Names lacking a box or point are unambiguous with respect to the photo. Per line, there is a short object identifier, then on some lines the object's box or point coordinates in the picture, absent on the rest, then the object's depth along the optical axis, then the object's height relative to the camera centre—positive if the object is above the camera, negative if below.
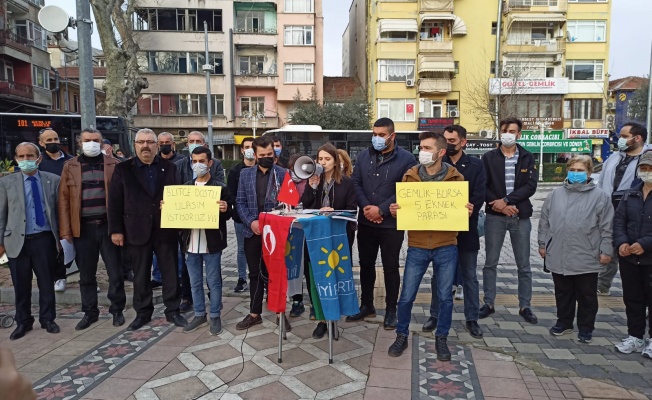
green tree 34.75 +3.61
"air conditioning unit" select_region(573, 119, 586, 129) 38.67 +3.04
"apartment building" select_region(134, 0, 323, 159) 37.47 +8.38
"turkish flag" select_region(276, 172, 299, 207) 4.43 -0.30
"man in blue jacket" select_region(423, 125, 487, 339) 4.92 -0.80
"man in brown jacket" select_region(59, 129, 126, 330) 5.18 -0.63
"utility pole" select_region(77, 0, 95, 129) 7.03 +1.52
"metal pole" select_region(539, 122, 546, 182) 30.03 -0.52
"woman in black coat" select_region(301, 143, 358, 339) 5.00 -0.29
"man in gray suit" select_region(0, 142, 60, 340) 4.95 -0.73
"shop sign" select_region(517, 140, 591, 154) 33.90 +1.04
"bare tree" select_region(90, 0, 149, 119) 23.53 +5.38
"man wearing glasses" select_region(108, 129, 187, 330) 5.09 -0.65
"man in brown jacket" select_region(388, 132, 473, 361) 4.32 -0.91
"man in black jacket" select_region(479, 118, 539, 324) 5.30 -0.47
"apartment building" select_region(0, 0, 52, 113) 31.19 +7.49
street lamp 38.09 +3.57
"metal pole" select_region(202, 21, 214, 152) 24.56 +2.51
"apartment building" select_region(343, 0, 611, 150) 37.88 +8.18
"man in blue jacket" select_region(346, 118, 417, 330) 4.88 -0.39
